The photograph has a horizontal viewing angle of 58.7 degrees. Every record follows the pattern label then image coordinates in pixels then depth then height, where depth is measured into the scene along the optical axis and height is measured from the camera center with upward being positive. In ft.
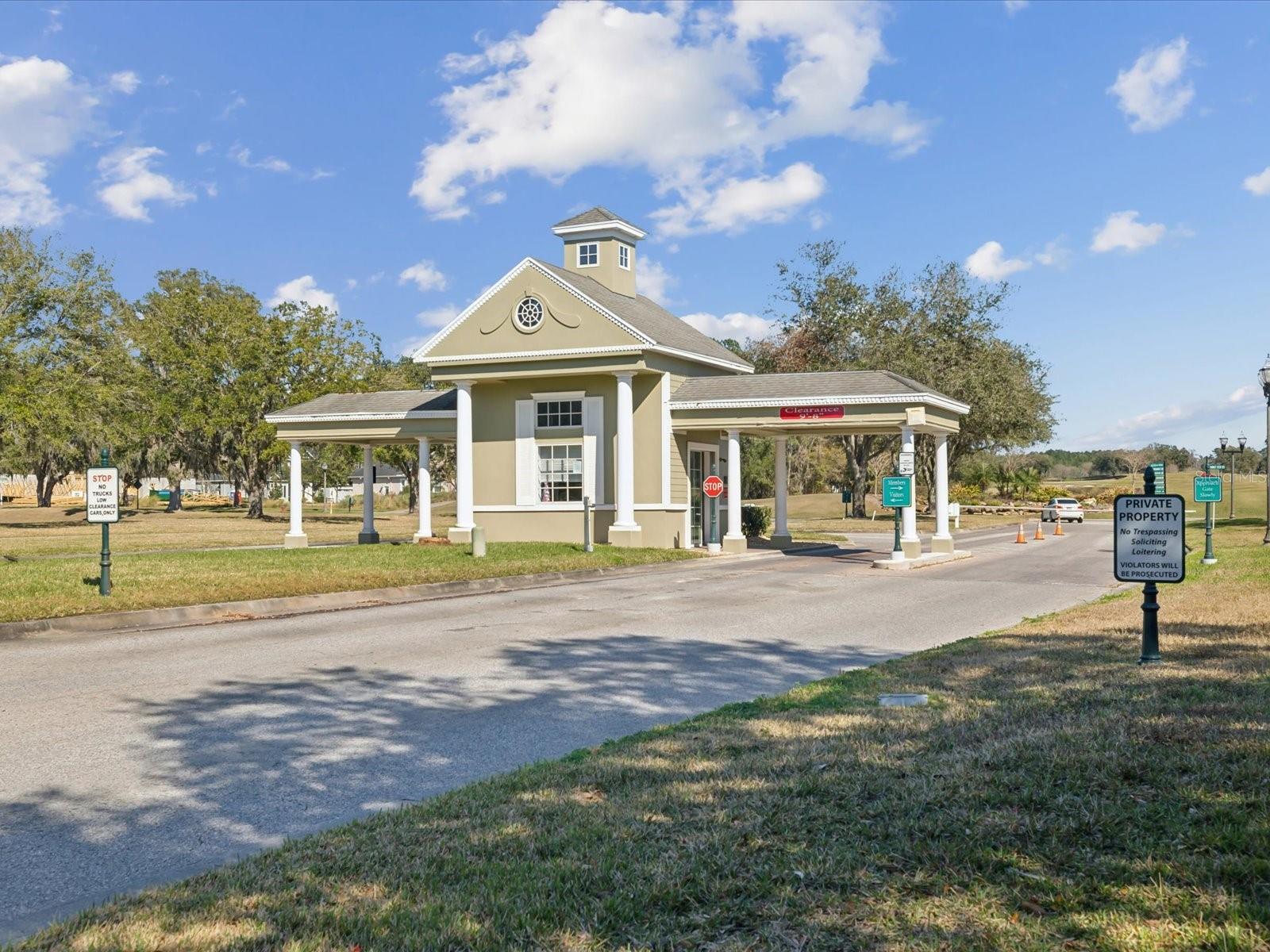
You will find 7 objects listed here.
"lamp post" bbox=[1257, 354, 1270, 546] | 92.63 +8.75
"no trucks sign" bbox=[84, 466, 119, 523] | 53.21 -0.30
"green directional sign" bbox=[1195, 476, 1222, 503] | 83.71 -0.37
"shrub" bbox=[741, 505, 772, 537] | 120.16 -3.75
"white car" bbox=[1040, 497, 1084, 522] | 195.00 -4.59
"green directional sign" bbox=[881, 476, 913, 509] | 85.66 -0.53
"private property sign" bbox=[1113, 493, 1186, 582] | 29.45 -1.44
